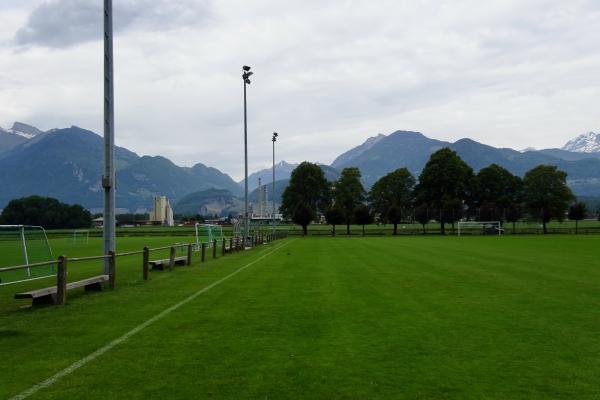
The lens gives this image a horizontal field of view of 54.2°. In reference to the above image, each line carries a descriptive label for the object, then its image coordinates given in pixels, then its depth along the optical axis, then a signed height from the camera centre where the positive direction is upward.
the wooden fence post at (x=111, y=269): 15.36 -1.17
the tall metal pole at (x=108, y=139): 16.72 +2.47
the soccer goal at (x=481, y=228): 85.85 -1.36
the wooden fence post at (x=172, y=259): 21.75 -1.32
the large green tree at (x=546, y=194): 89.06 +3.77
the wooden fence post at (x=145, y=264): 17.52 -1.19
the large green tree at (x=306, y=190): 106.00 +5.79
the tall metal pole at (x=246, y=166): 40.88 +4.21
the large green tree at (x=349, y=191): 107.25 +5.61
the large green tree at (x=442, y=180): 93.44 +6.30
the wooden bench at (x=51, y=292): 11.29 -1.39
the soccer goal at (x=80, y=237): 59.92 -1.49
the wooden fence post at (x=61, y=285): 12.15 -1.24
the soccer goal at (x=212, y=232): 42.19 -0.77
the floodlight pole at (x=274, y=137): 64.08 +9.34
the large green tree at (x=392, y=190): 108.39 +5.61
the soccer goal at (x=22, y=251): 14.57 -0.68
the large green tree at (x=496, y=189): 97.59 +4.98
